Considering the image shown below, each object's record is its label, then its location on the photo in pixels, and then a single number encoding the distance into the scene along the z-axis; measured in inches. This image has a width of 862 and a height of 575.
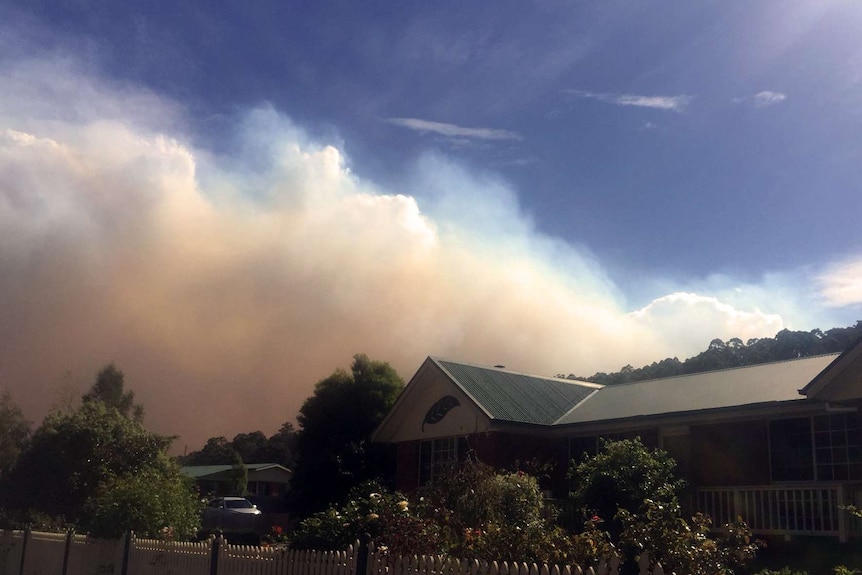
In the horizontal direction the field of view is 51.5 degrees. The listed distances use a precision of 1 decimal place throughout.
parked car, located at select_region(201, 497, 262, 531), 1678.0
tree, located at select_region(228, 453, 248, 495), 2596.0
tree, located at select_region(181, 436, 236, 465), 3990.4
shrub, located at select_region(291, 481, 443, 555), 401.4
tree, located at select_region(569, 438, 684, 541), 735.1
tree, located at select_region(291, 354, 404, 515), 1504.7
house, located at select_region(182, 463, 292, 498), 2694.4
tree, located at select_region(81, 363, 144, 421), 3051.2
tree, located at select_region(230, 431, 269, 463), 3871.6
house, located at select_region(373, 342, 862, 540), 698.8
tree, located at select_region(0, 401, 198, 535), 979.9
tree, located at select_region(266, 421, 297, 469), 3649.1
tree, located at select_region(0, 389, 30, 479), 2625.5
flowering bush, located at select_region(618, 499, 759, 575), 334.6
